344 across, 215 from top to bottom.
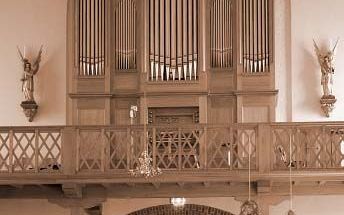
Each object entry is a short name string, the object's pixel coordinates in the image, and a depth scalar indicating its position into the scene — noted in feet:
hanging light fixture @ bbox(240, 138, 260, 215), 52.47
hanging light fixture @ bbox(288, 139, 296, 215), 57.06
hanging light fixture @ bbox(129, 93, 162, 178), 53.72
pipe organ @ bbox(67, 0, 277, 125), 62.90
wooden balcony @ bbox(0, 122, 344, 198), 57.36
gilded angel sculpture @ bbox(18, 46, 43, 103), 65.98
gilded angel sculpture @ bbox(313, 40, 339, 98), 64.80
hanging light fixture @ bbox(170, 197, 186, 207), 63.99
